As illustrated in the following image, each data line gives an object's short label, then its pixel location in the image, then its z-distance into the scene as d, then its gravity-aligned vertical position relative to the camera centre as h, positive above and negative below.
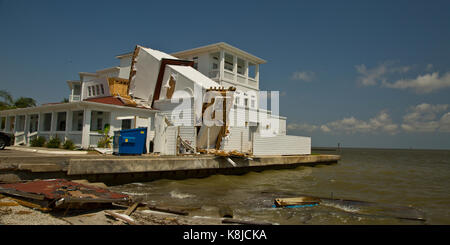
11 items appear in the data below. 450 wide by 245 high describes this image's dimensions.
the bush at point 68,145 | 16.75 -0.51
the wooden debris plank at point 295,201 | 8.23 -1.65
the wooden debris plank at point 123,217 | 5.70 -1.59
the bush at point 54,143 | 17.75 -0.44
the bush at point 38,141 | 19.31 -0.42
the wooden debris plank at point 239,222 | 6.04 -1.65
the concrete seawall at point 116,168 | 8.87 -1.10
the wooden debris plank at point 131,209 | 6.37 -1.59
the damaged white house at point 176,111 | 17.47 +1.86
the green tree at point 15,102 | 46.91 +5.49
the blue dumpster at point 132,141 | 14.56 -0.14
